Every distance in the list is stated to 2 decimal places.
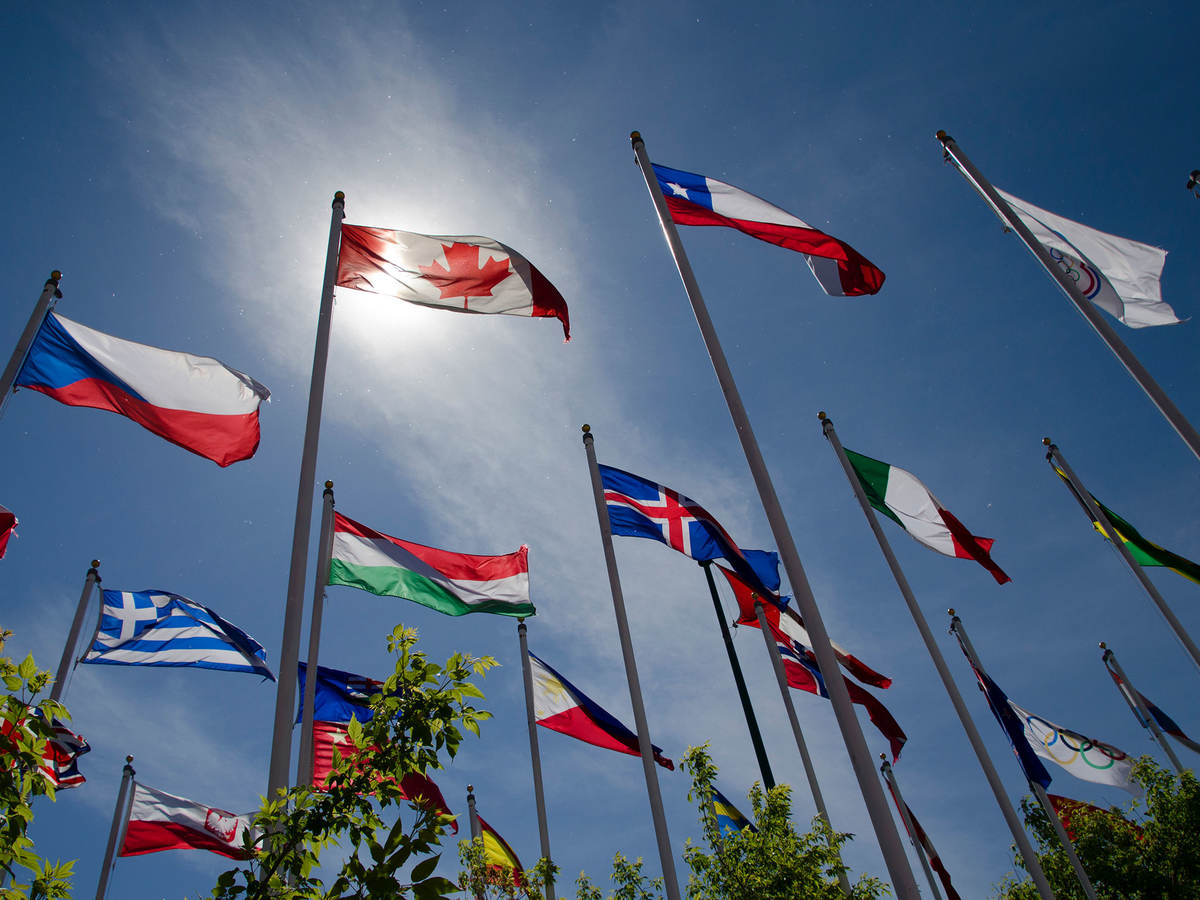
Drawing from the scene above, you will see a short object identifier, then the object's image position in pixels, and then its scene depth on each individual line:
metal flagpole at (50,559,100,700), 13.02
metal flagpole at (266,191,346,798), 7.24
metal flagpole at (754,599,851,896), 16.80
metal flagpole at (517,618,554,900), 15.83
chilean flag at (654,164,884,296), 11.50
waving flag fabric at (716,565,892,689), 17.59
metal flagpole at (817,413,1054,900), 16.38
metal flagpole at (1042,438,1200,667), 15.72
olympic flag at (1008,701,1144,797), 21.55
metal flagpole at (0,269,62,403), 9.27
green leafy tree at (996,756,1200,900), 26.91
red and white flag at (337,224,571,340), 11.31
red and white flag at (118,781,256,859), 15.25
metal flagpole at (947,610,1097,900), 20.40
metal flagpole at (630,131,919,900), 6.19
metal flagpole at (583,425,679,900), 11.49
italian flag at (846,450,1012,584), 17.02
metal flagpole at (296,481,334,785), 9.34
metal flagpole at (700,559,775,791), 13.84
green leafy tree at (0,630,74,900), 3.76
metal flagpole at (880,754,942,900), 23.78
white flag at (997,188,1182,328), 13.12
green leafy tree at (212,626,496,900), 3.50
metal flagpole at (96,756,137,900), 17.39
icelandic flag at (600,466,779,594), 15.21
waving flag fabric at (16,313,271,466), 10.03
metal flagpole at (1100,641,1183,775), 25.41
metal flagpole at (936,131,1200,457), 10.45
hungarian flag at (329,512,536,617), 12.98
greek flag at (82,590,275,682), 14.01
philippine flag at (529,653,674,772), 16.33
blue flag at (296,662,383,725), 15.27
